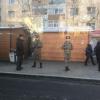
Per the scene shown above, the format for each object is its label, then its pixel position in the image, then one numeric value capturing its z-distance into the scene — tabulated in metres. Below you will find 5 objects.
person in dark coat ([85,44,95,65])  7.51
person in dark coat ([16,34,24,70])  6.52
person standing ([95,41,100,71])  6.55
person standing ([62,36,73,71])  6.38
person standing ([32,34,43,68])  6.79
